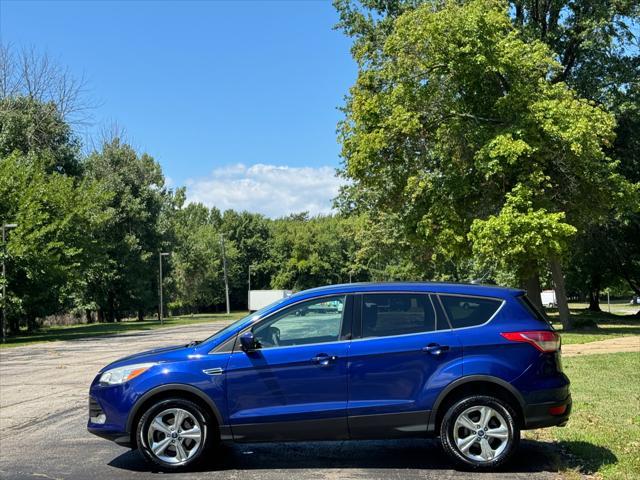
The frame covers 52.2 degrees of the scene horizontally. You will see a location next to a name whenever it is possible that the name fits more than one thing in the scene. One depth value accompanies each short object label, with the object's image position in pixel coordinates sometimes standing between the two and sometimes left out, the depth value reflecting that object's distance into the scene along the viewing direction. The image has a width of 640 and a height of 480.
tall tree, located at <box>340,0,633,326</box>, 22.84
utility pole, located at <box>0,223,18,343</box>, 31.09
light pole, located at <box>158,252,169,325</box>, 59.67
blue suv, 6.09
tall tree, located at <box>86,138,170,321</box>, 58.57
